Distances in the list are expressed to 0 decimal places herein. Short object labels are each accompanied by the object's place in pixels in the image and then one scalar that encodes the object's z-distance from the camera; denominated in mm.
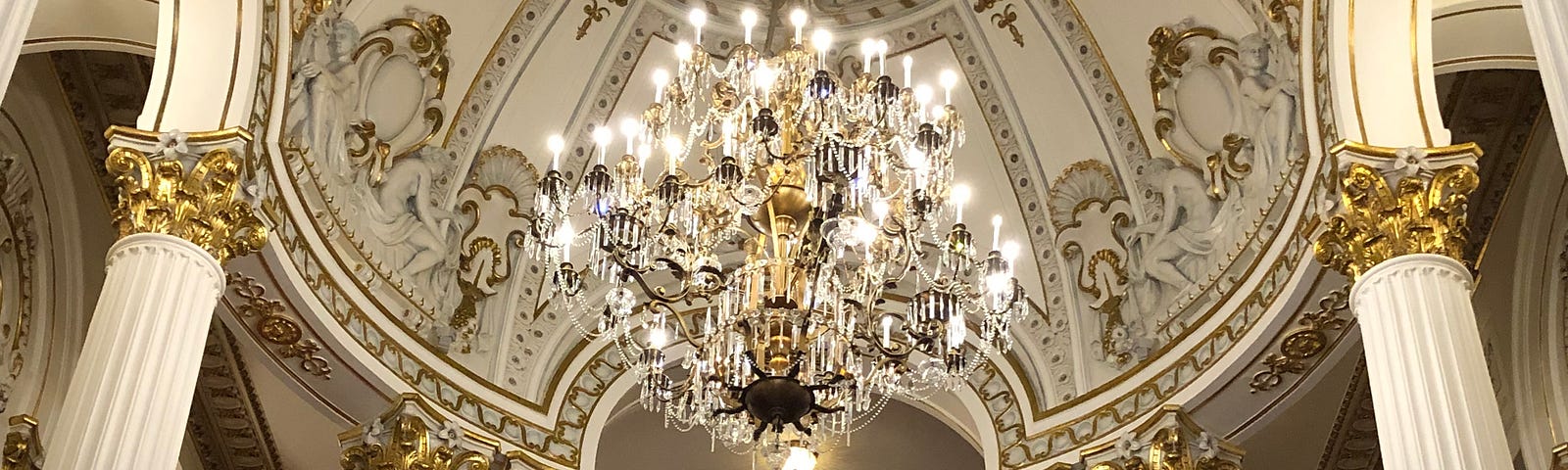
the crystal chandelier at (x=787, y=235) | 7457
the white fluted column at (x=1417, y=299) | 6137
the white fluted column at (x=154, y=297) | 6219
